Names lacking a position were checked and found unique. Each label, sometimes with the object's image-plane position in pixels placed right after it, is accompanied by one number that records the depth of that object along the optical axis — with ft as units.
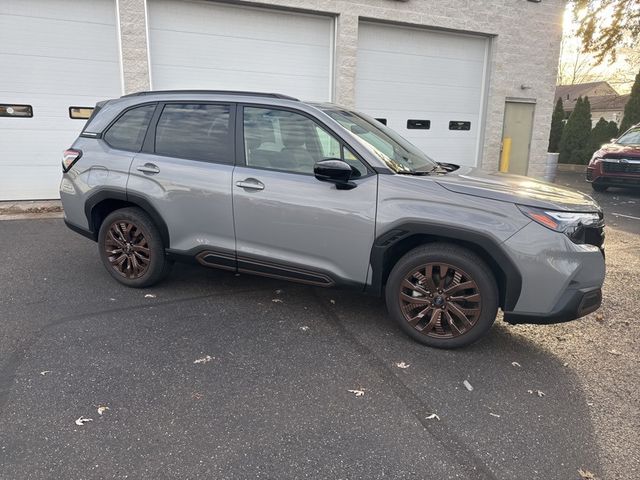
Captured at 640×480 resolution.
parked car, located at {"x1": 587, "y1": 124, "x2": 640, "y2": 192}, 36.42
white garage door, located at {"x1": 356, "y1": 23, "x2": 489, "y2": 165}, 34.14
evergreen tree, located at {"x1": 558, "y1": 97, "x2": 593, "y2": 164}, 66.28
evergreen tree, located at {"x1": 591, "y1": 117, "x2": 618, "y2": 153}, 63.31
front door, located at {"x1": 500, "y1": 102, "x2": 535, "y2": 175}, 39.73
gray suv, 10.60
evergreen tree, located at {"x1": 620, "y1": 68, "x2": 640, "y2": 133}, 61.11
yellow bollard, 39.73
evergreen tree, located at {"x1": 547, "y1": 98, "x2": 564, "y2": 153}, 76.84
